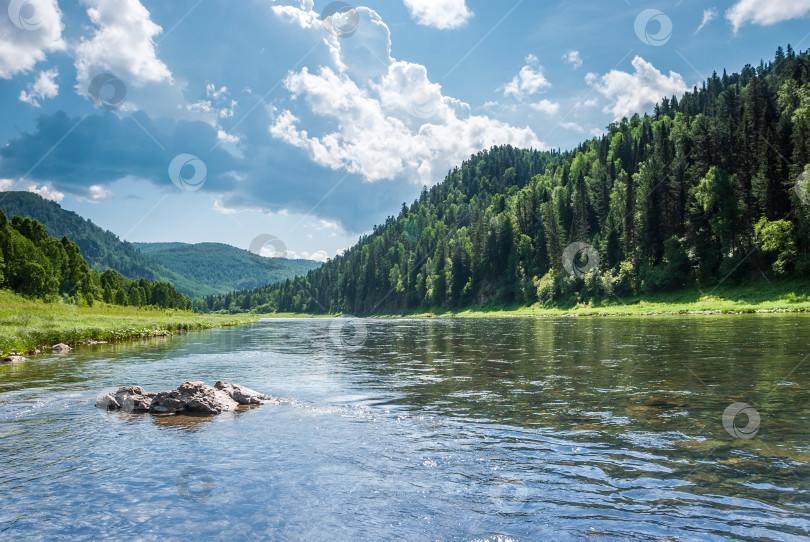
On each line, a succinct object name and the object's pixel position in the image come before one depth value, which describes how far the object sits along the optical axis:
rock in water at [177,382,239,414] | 16.86
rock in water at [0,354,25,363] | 31.24
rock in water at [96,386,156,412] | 17.34
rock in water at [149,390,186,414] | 17.16
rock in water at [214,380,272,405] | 18.23
